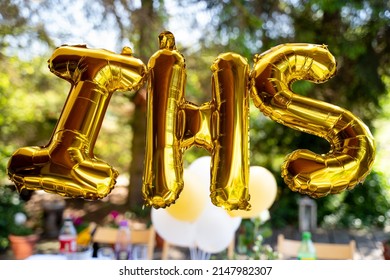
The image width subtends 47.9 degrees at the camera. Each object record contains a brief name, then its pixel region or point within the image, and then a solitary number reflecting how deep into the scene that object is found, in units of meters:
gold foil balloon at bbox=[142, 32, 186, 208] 0.78
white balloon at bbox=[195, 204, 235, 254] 2.38
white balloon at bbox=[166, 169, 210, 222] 2.04
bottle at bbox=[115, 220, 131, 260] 2.55
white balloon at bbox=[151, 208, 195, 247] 2.38
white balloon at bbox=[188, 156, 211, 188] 2.10
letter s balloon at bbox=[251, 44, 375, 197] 0.81
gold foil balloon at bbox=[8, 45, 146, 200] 0.79
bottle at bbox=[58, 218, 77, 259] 2.47
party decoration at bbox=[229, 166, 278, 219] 2.09
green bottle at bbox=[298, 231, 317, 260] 2.30
